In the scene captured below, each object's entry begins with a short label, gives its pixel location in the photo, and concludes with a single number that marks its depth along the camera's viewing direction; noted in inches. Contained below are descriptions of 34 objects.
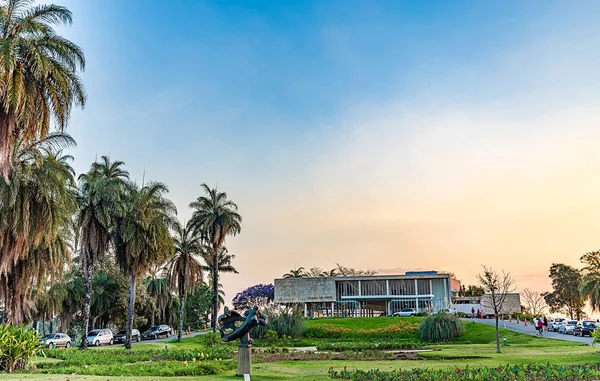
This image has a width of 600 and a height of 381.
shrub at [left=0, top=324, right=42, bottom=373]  754.2
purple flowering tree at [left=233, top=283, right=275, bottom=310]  3988.7
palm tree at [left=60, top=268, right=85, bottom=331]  2389.3
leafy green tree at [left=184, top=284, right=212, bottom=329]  3604.8
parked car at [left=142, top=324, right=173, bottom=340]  2266.1
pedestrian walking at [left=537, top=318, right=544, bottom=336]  1803.6
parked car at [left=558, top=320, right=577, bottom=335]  1904.5
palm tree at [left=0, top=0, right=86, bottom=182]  788.0
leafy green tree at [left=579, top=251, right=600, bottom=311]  2268.7
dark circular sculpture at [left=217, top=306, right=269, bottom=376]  668.1
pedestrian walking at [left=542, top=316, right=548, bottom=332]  2200.3
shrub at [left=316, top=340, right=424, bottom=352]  1436.0
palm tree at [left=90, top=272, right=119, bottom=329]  2409.0
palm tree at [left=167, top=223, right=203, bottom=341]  2053.4
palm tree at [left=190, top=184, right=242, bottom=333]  2294.5
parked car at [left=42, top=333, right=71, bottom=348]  1742.1
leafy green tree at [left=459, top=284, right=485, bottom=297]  4451.5
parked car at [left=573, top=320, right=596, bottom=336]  1759.4
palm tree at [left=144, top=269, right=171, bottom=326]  2903.5
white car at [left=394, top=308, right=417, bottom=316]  2704.2
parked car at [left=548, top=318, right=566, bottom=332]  2065.1
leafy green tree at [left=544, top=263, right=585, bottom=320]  3641.7
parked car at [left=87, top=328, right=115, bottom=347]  1892.2
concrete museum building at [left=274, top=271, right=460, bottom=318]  3228.3
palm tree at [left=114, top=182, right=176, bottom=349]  1696.6
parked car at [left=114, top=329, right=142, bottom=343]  2070.6
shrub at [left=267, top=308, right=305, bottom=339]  1875.0
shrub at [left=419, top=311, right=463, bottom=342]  1743.4
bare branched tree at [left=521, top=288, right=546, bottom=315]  3484.3
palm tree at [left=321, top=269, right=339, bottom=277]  4113.2
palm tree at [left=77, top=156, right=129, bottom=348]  1606.8
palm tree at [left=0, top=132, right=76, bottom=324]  1090.7
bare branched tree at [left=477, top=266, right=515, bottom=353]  1273.4
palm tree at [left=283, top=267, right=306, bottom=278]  3895.4
